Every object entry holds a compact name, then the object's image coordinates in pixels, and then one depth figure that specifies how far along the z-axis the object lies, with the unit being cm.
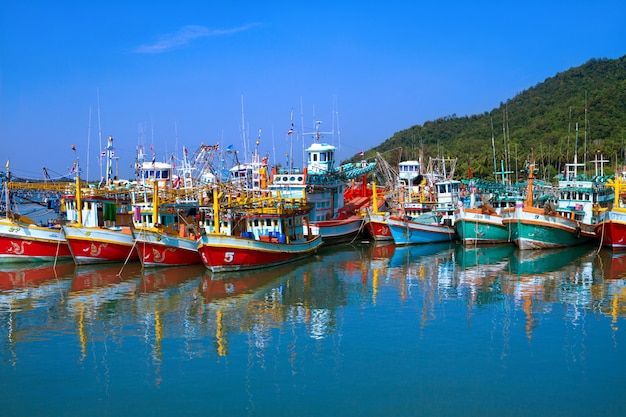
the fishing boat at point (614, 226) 3672
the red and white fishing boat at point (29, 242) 3566
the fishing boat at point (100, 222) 3381
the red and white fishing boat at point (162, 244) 3247
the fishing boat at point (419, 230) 4288
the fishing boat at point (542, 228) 3912
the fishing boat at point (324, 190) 4388
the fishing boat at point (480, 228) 4184
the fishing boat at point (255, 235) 3094
